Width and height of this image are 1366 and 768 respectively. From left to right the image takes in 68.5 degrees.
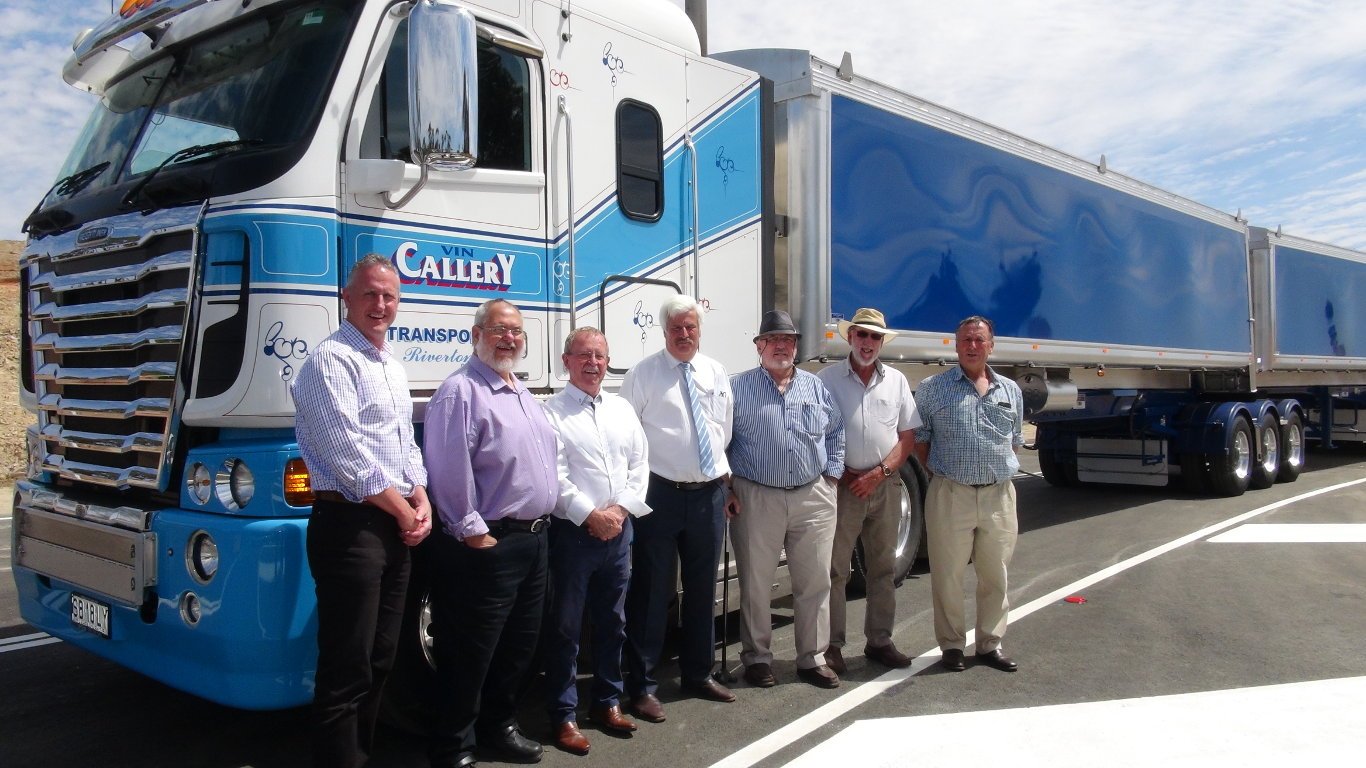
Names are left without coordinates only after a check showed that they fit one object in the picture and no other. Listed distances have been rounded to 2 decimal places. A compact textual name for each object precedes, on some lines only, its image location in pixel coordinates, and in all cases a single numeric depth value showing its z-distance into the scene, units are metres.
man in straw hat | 5.28
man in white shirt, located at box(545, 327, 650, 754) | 4.18
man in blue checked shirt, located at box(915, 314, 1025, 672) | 5.37
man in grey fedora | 4.93
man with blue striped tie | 4.60
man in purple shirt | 3.71
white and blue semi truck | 3.71
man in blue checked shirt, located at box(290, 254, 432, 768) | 3.39
